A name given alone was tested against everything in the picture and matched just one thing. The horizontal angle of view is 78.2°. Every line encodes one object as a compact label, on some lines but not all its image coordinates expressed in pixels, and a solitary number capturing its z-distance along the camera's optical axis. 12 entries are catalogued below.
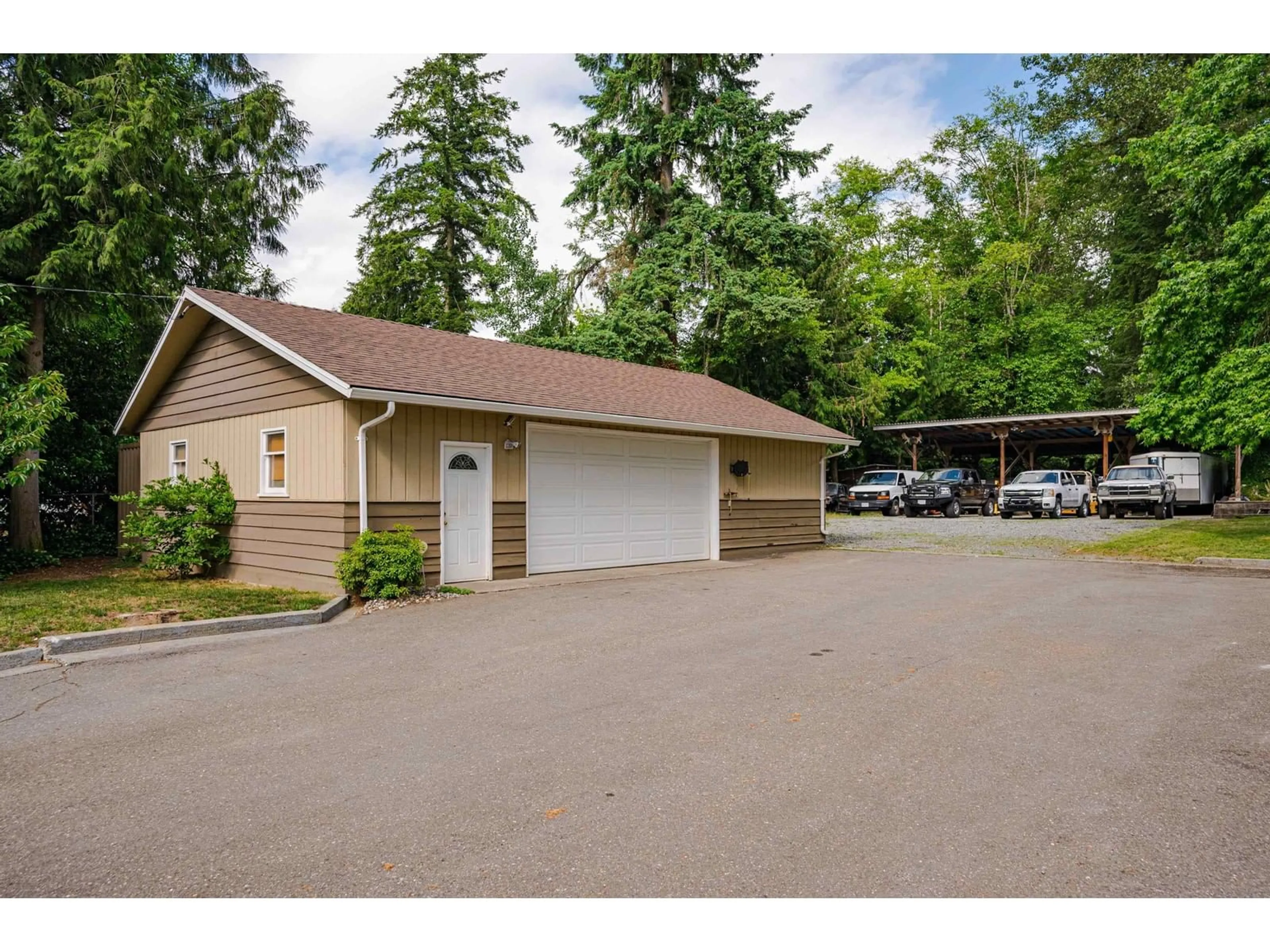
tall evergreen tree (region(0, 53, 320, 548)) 13.45
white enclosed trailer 26.00
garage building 10.39
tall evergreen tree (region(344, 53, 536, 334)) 28.48
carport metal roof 28.12
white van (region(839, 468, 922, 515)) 29.11
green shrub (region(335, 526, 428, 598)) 9.53
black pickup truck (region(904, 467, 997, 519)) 27.80
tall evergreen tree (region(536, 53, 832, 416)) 24.58
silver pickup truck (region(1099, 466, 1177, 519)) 23.83
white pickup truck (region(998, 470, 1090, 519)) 26.02
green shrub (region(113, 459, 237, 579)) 11.47
